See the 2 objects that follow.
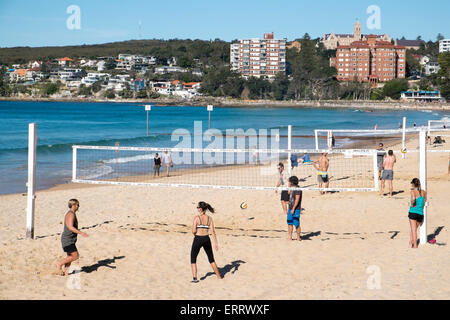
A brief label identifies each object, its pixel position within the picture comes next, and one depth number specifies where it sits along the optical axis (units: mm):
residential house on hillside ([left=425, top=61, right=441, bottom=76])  199750
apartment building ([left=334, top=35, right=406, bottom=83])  182000
